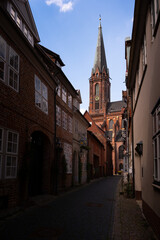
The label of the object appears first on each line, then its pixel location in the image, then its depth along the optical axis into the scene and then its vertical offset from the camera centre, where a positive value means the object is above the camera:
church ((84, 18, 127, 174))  59.67 +16.59
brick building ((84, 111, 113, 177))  31.67 -1.68
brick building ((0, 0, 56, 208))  6.54 +1.53
